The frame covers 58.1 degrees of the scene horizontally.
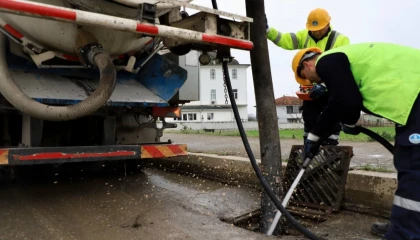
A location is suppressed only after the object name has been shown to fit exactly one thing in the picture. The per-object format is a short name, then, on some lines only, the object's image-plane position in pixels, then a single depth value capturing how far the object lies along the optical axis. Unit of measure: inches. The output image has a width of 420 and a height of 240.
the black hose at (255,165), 100.5
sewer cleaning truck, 119.3
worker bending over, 74.0
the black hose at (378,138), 104.4
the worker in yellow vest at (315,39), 150.9
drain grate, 129.3
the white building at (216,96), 1724.0
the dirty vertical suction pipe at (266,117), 130.0
